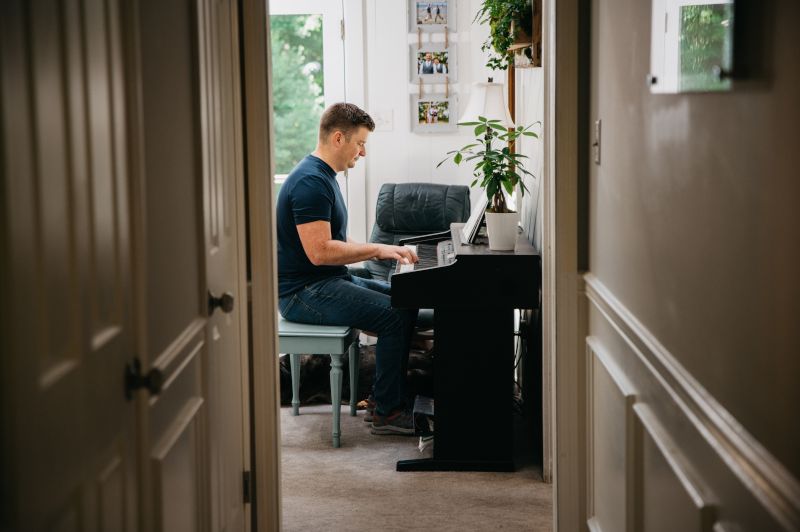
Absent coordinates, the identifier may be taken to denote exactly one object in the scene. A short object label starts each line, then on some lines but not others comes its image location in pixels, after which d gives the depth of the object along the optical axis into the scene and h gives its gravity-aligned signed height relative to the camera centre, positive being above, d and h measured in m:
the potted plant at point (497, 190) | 3.54 -0.11
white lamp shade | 3.94 +0.25
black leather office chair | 5.16 -0.27
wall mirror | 1.28 +0.17
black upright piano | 3.53 -0.69
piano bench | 3.90 -0.75
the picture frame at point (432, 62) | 5.55 +0.59
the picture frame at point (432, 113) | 5.59 +0.29
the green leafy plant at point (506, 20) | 3.84 +0.58
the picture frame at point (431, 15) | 5.51 +0.86
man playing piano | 3.96 -0.44
